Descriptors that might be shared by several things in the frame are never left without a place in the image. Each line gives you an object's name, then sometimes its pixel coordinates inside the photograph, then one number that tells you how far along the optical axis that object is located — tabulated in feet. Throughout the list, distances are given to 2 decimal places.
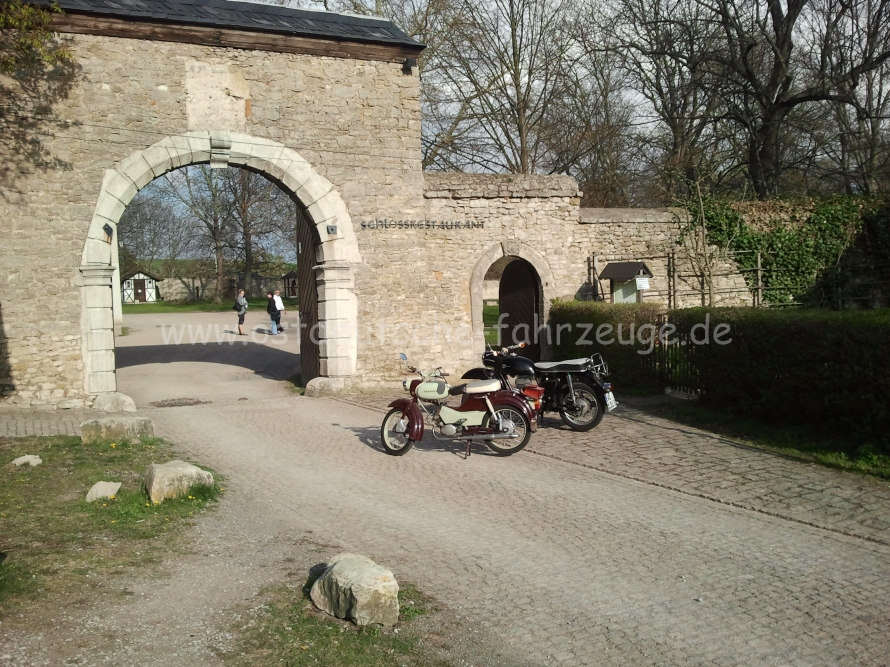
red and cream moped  27.11
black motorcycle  30.32
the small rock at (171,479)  20.18
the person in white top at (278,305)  75.66
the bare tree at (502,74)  82.43
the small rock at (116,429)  27.58
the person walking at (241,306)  78.67
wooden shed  203.21
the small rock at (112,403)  37.45
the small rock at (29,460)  23.84
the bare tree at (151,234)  167.12
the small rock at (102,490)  20.29
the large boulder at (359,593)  13.21
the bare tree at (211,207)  134.72
